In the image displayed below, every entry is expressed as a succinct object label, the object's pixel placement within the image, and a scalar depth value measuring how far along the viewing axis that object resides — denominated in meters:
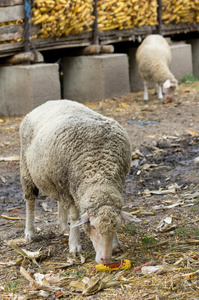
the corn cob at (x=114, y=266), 3.86
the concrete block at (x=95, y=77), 11.52
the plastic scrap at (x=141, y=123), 9.64
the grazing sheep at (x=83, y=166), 3.79
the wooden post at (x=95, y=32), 11.87
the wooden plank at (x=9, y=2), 9.92
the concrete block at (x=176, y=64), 13.81
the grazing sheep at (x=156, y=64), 11.67
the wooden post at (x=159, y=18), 13.53
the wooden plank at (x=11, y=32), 10.07
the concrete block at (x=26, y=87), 10.19
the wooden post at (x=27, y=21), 10.30
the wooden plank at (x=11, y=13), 10.01
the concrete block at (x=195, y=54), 15.62
